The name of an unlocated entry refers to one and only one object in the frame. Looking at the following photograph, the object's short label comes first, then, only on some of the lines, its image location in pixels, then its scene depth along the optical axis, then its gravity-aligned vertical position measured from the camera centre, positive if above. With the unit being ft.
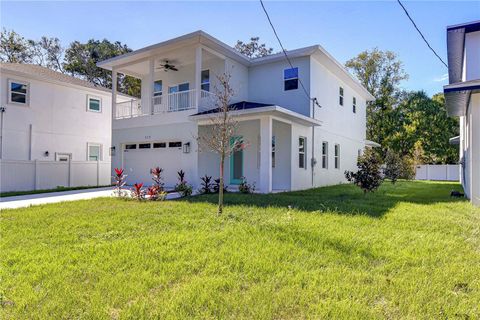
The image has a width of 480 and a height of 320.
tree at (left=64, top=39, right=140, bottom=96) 110.22 +33.89
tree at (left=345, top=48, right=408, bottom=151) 100.94 +27.03
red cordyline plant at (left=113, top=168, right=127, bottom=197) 36.42 -2.05
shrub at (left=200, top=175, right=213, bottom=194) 38.71 -2.76
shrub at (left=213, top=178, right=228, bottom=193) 39.75 -2.88
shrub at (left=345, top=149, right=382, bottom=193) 35.88 -1.05
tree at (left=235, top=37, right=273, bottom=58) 109.70 +39.63
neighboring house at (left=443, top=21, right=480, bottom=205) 30.86 +7.62
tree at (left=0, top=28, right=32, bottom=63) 95.61 +35.20
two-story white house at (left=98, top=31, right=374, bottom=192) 43.93 +6.69
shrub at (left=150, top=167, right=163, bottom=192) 35.38 -1.58
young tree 25.63 +2.32
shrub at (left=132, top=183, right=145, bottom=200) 32.95 -3.00
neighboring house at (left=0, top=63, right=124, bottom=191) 51.39 +7.39
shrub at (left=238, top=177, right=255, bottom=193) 38.97 -2.81
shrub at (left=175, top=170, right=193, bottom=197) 36.65 -2.90
